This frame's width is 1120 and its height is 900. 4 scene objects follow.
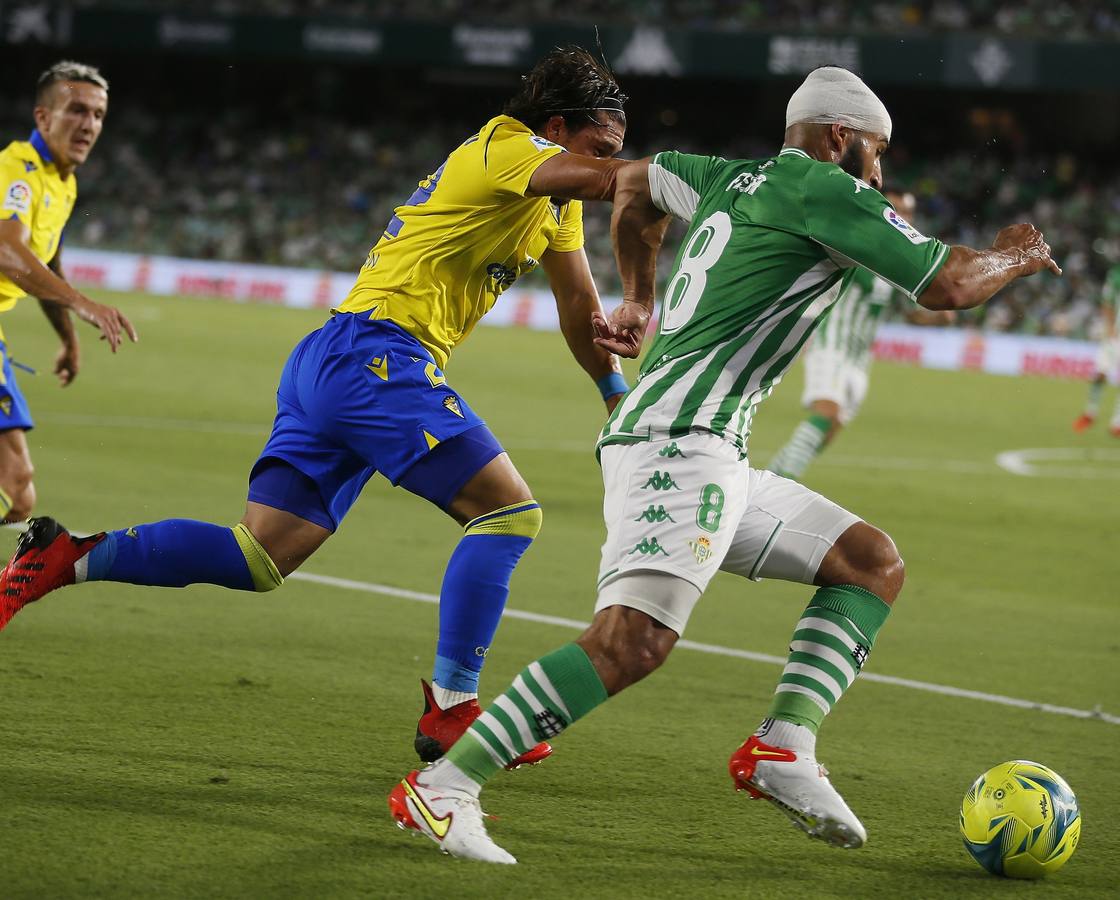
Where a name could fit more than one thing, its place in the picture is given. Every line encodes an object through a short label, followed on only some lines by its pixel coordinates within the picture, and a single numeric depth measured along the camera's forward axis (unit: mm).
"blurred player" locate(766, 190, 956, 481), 22672
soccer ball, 8109
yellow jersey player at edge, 13977
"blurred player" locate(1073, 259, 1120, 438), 35844
